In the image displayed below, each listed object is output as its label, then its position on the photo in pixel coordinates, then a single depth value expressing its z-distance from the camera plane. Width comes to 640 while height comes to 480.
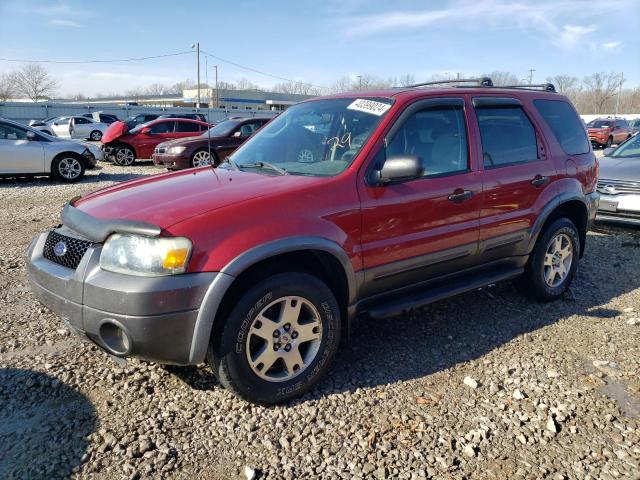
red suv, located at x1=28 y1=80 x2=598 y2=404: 2.69
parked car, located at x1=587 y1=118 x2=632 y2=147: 28.19
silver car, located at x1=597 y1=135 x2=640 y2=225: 7.39
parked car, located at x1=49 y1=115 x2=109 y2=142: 26.77
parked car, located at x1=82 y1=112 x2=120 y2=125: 29.33
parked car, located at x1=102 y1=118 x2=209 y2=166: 15.97
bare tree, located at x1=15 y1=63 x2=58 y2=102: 87.94
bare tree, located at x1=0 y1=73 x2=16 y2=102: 86.44
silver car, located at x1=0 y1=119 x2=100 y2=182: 11.23
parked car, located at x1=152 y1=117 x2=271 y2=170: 13.79
